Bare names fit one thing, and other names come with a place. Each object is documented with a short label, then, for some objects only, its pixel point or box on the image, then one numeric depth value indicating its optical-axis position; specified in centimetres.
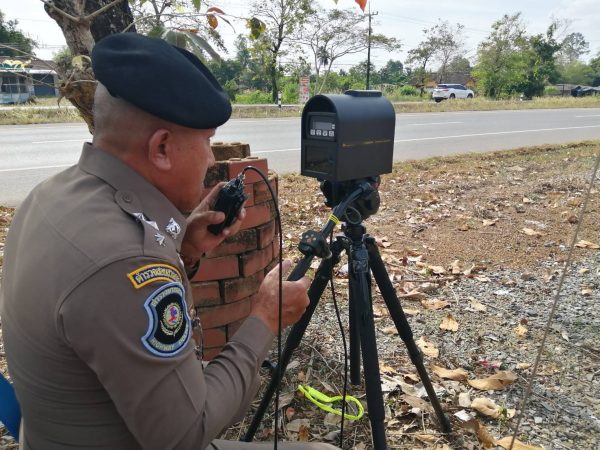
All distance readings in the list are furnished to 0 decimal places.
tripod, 160
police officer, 94
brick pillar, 226
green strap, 230
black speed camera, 159
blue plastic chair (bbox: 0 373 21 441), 129
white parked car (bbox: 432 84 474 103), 3809
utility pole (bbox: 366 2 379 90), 3089
